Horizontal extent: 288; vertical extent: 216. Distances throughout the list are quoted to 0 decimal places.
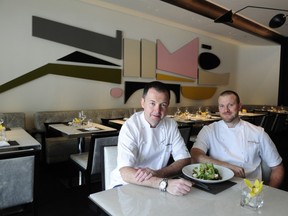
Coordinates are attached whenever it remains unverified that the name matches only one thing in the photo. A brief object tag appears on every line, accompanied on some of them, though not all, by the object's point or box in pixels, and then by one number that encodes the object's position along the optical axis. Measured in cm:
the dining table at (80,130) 344
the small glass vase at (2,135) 298
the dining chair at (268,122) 627
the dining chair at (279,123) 696
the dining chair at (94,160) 262
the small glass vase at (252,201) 117
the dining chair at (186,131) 331
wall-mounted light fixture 459
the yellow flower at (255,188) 118
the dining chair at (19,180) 192
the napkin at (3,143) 270
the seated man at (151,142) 159
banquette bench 435
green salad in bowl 145
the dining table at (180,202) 111
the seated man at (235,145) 197
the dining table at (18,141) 275
